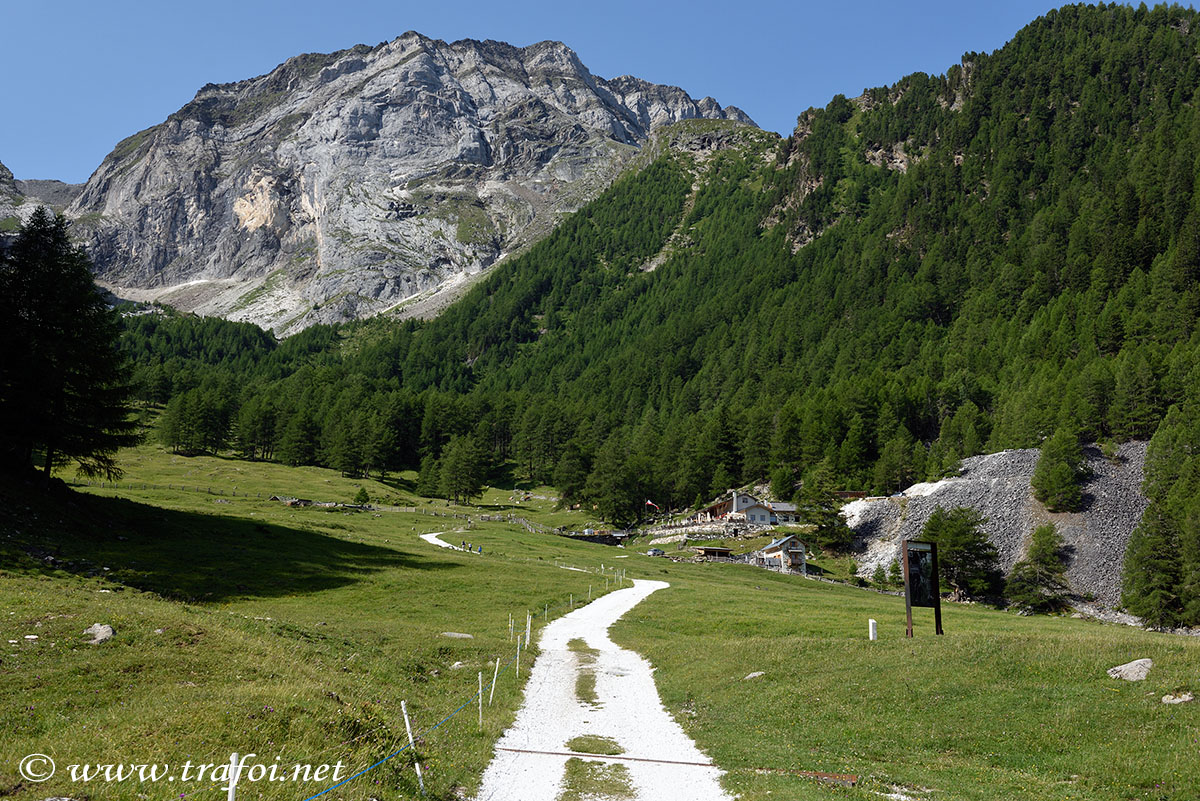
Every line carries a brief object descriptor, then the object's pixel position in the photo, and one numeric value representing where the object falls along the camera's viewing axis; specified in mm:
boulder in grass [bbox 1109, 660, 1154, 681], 18806
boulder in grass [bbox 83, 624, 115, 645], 19312
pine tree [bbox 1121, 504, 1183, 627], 73312
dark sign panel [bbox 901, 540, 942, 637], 29250
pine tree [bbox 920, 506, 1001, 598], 89062
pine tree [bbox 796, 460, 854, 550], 107188
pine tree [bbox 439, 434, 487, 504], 145500
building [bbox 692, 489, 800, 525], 121562
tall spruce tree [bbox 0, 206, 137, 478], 47219
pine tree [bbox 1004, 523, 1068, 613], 81438
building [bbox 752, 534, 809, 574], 99375
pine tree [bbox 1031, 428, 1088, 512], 99312
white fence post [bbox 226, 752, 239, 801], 8683
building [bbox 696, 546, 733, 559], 106938
